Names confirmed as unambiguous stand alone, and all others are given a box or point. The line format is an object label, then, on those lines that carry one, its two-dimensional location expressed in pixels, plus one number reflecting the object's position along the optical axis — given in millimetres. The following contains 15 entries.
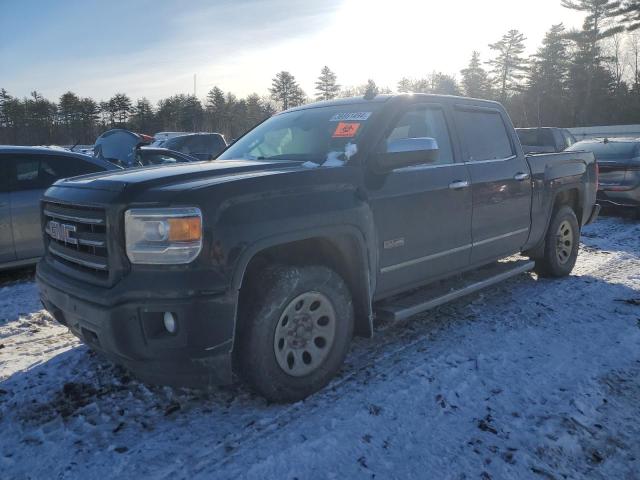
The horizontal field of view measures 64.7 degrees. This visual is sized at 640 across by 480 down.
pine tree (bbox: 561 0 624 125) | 44719
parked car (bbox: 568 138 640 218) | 9273
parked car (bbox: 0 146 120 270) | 5648
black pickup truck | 2590
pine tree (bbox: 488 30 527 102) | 56625
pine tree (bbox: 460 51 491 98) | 58344
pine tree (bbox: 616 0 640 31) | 43438
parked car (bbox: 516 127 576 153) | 8711
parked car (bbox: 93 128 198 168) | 9955
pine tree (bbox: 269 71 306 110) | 64875
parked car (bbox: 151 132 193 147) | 16214
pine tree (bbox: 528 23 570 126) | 49812
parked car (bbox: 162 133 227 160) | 15336
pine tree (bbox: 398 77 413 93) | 65188
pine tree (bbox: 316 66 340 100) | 66375
